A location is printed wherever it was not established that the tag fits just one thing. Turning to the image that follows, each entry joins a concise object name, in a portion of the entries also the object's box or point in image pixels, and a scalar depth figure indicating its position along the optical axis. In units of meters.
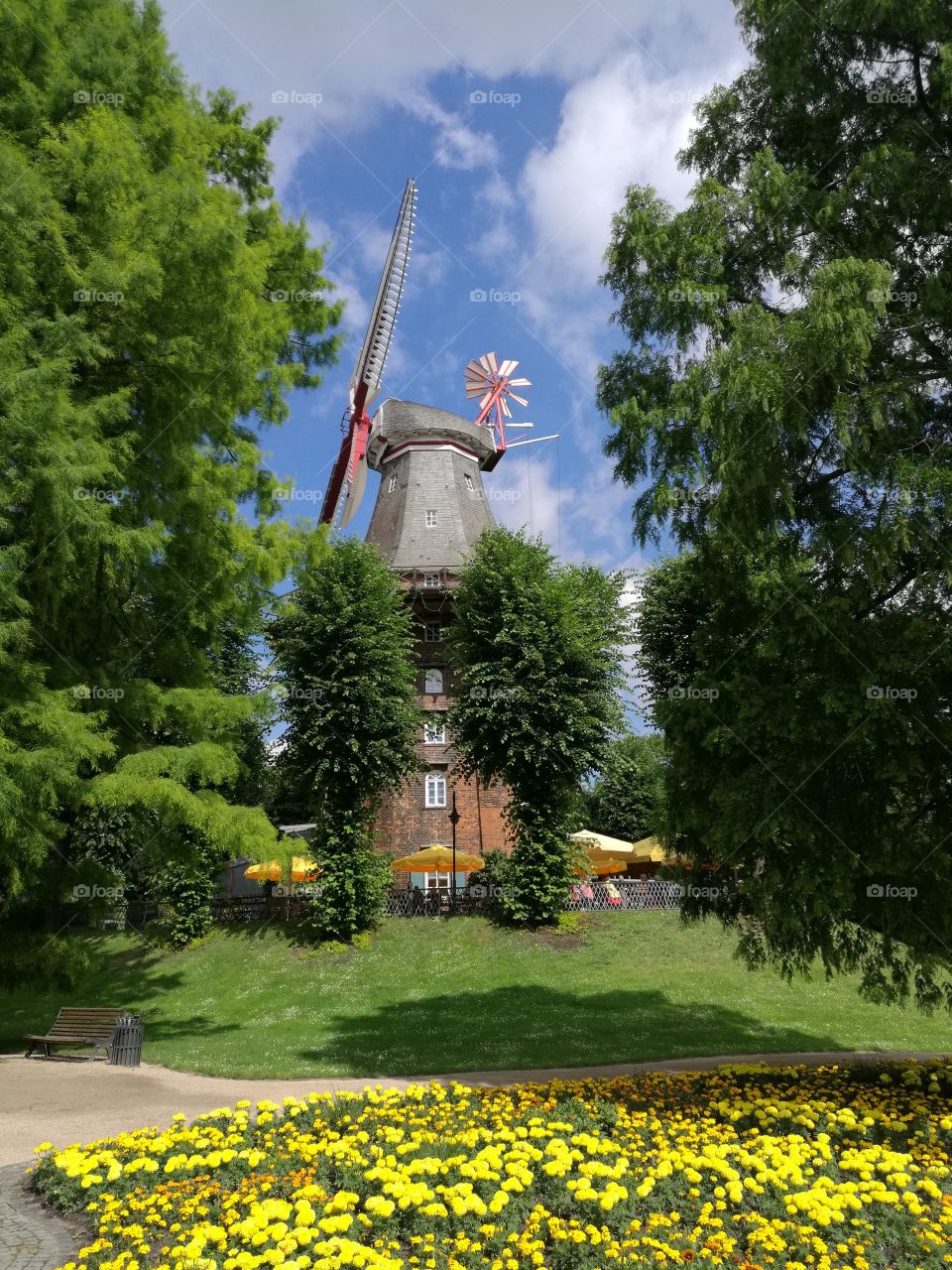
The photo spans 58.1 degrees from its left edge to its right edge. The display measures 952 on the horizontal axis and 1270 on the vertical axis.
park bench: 12.78
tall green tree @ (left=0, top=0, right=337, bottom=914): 9.65
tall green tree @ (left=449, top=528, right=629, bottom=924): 23.97
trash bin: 12.34
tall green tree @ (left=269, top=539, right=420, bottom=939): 24.14
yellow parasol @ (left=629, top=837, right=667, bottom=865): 28.61
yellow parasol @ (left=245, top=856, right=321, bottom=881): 24.67
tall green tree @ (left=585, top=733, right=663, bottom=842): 45.56
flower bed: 5.05
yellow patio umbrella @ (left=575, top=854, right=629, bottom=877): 29.61
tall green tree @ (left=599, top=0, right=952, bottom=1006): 7.96
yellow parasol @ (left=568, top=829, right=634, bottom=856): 28.65
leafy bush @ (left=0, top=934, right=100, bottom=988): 10.93
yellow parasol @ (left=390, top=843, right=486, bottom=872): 26.19
